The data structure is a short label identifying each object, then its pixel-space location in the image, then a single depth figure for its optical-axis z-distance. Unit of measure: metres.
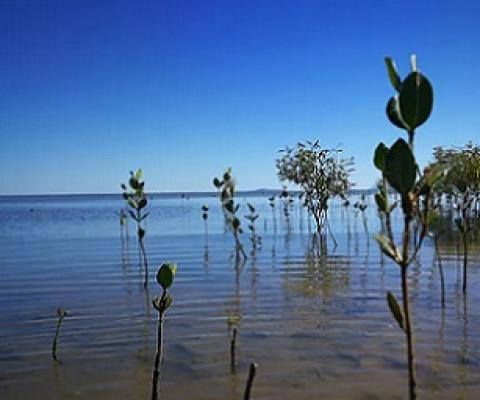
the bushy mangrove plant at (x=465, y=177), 12.67
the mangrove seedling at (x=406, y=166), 3.02
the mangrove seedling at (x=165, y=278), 4.95
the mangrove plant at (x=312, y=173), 16.16
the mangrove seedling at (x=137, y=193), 13.46
